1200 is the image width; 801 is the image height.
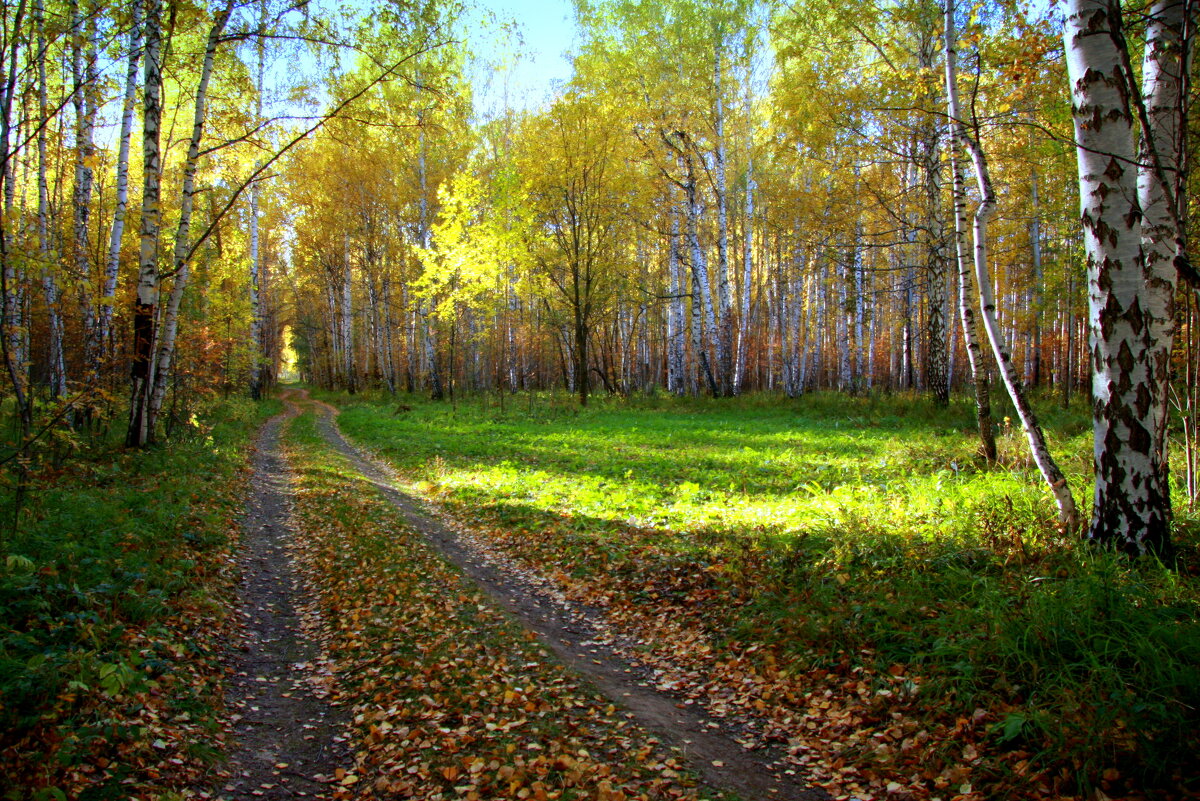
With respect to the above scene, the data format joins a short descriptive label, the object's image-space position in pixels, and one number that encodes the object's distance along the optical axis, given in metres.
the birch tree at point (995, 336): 5.59
